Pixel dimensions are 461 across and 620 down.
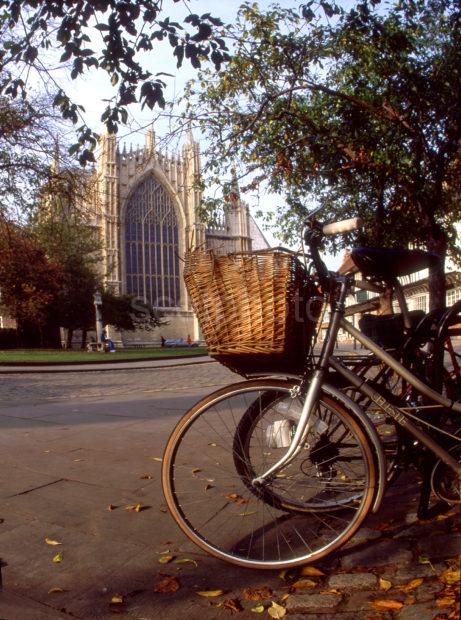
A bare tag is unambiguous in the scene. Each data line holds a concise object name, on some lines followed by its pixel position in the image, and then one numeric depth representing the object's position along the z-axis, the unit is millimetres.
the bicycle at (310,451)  2049
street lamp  31766
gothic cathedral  56969
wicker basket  2014
